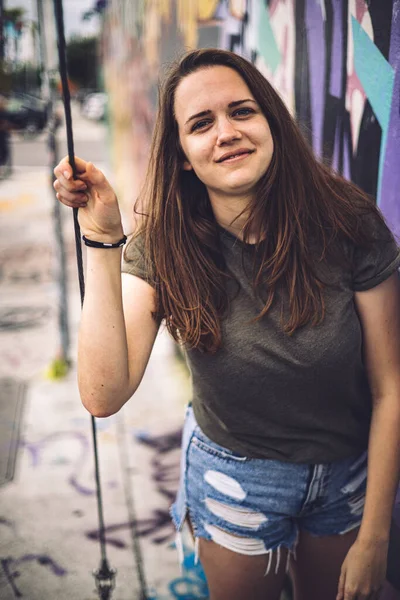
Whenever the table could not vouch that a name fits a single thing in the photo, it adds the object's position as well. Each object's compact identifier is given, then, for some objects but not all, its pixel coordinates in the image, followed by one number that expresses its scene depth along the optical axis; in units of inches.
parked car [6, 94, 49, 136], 768.9
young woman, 53.1
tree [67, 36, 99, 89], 1776.0
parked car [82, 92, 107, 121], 1211.5
